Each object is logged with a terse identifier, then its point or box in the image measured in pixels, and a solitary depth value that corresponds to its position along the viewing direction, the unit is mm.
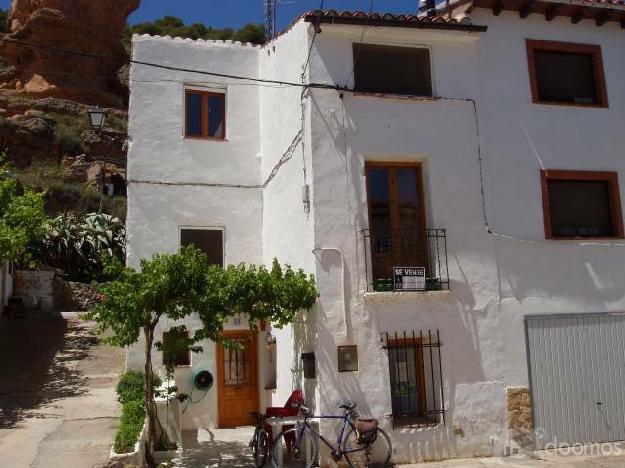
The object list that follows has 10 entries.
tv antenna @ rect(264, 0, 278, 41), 12539
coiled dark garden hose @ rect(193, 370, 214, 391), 11562
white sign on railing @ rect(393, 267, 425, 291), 9250
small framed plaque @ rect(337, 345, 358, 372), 8906
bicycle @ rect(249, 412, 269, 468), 8789
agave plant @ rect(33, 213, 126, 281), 25844
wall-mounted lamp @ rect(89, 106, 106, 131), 12062
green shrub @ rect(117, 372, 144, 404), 10984
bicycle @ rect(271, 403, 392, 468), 8375
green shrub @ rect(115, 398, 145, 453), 8242
